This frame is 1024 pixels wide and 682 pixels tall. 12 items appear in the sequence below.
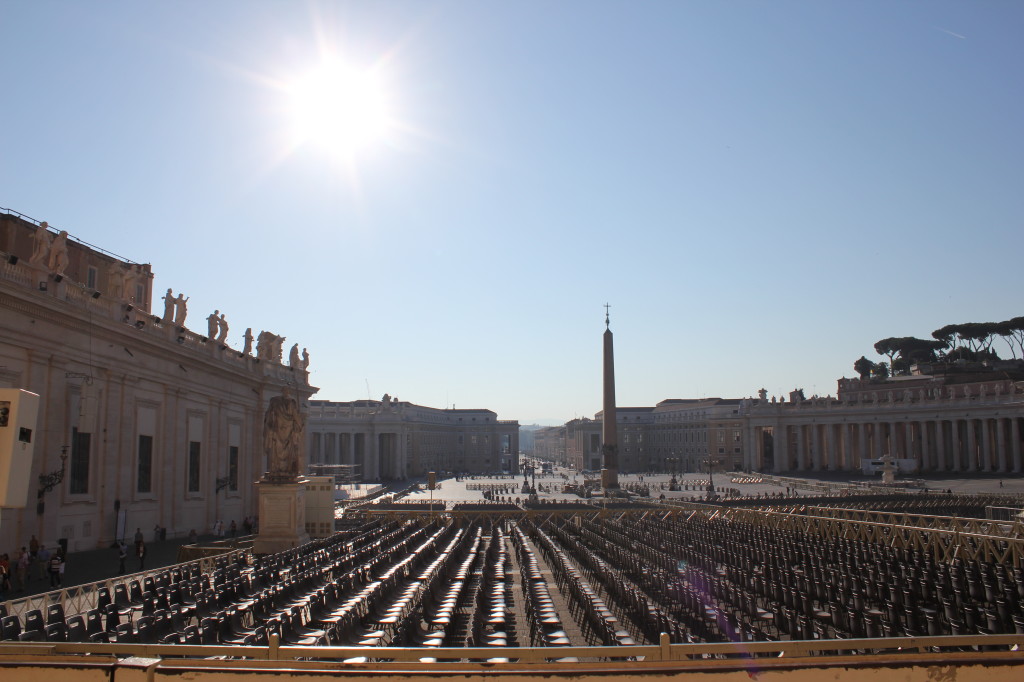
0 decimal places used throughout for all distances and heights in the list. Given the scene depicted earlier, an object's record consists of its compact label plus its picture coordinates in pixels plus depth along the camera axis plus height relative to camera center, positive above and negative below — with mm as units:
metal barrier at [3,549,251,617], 14155 -3412
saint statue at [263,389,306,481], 24484 -298
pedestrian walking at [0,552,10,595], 18961 -3485
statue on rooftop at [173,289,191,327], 35344 +5555
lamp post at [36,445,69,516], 23859 -1599
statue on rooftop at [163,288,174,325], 34219 +5522
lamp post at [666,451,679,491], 152012 -6360
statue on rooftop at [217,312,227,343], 40094 +5192
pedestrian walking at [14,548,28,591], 20000 -3551
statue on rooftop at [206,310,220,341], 39375 +5448
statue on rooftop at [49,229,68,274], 26172 +5997
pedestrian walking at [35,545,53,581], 21719 -3660
